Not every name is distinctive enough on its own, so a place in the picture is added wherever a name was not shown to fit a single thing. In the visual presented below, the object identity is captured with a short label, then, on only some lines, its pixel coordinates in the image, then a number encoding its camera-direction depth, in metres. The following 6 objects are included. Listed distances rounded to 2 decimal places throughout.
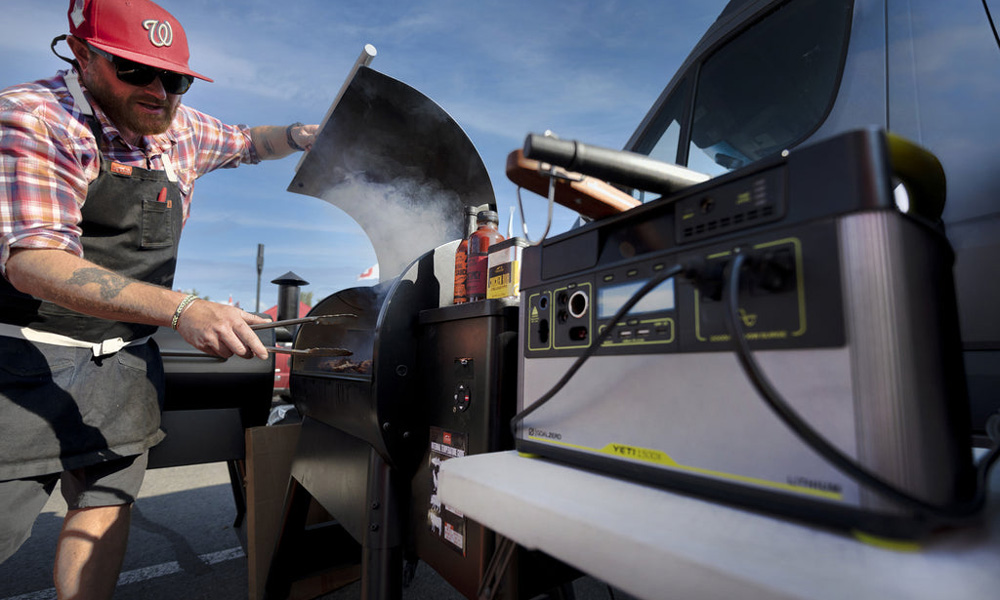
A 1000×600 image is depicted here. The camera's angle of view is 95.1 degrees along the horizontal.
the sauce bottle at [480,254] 1.16
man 1.17
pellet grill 0.98
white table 0.30
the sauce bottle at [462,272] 1.23
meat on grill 1.33
